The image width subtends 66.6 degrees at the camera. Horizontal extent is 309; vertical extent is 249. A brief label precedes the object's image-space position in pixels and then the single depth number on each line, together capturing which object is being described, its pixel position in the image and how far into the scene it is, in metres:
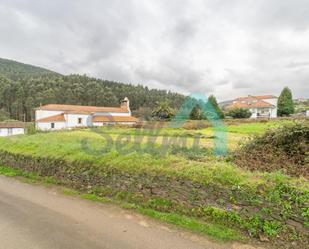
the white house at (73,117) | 44.82
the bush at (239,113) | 49.25
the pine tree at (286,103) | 49.16
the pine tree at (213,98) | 45.95
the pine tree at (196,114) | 38.21
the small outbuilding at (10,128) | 41.41
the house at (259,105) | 59.69
